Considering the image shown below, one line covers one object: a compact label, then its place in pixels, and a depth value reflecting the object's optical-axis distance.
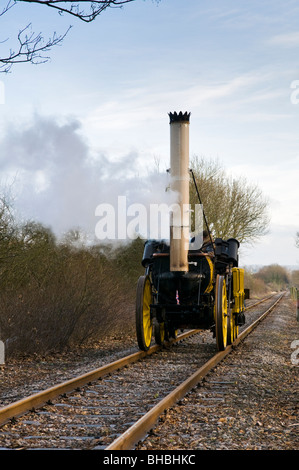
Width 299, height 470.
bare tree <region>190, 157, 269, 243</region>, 34.34
